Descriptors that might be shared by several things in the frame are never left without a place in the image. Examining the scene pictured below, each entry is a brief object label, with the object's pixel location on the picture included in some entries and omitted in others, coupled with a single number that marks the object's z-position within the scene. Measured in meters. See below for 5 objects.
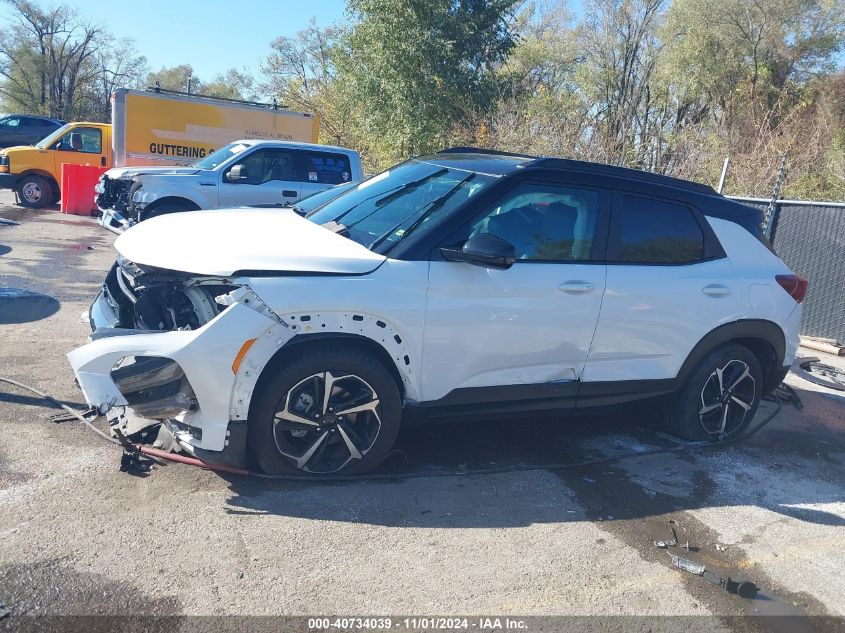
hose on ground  4.07
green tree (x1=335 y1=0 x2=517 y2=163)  19.72
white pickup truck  11.09
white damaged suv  3.77
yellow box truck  15.75
